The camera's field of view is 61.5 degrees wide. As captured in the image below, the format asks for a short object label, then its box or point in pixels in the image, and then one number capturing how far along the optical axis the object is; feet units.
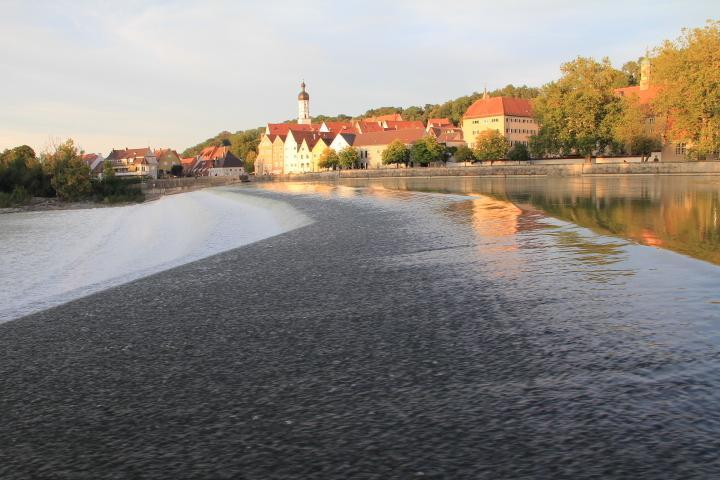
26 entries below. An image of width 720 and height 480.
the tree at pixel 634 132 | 270.67
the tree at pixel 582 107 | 285.84
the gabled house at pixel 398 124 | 599.04
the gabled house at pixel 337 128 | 613.93
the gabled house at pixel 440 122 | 587.11
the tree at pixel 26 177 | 255.50
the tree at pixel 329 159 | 517.96
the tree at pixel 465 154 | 418.68
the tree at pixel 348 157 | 497.87
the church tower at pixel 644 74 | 422.41
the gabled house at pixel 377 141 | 504.55
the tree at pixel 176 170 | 625.29
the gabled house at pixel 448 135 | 521.16
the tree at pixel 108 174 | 280.25
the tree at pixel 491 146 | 384.68
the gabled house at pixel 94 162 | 638.12
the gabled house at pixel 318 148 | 563.48
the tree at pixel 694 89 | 230.89
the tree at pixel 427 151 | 430.61
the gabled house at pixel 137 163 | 628.28
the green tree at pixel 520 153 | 365.61
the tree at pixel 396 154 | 450.71
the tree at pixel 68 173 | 253.03
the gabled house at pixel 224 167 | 628.28
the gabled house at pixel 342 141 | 544.66
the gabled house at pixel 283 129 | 642.06
